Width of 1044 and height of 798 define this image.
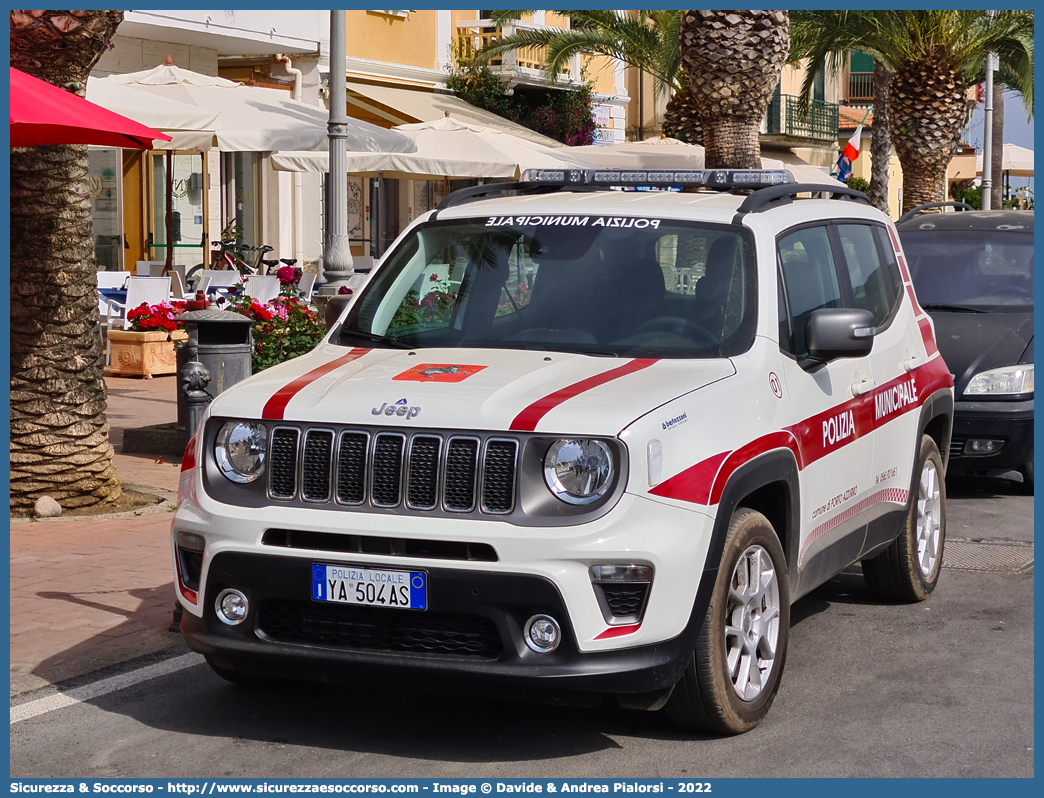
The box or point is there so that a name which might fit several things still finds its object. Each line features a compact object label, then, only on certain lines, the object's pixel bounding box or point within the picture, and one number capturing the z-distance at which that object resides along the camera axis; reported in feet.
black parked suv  31.48
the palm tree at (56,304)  28.19
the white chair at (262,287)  56.29
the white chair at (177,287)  62.49
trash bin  30.22
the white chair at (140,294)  54.54
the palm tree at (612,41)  98.89
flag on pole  89.06
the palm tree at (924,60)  82.79
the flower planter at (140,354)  51.70
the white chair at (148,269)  66.44
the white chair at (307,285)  59.11
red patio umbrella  20.40
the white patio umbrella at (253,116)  52.29
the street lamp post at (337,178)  46.15
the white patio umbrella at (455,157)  58.49
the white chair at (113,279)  59.82
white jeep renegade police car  14.83
